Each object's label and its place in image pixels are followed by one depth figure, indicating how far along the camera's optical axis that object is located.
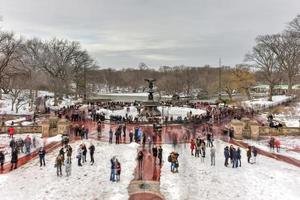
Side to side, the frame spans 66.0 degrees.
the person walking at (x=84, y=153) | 12.46
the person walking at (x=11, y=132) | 17.63
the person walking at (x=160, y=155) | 12.34
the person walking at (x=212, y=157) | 12.70
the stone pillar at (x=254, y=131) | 17.89
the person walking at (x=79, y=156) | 12.20
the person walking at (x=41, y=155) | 12.38
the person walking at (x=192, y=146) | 13.80
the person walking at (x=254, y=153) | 13.23
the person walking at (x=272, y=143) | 15.42
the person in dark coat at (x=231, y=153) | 12.61
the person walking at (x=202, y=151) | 13.28
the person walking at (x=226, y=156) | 12.64
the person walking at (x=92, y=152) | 12.56
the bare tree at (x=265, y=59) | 40.82
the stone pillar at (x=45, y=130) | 17.28
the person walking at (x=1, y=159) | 12.01
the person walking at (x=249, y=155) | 13.17
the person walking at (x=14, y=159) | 12.15
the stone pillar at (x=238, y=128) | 17.41
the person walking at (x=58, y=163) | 11.34
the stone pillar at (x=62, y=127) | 17.34
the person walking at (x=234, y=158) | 12.50
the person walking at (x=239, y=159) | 12.52
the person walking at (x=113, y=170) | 10.86
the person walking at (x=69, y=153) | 11.70
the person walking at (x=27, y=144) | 14.25
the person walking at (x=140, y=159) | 11.91
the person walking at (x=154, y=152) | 12.68
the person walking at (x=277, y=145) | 15.53
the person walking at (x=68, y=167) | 11.44
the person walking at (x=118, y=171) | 10.84
